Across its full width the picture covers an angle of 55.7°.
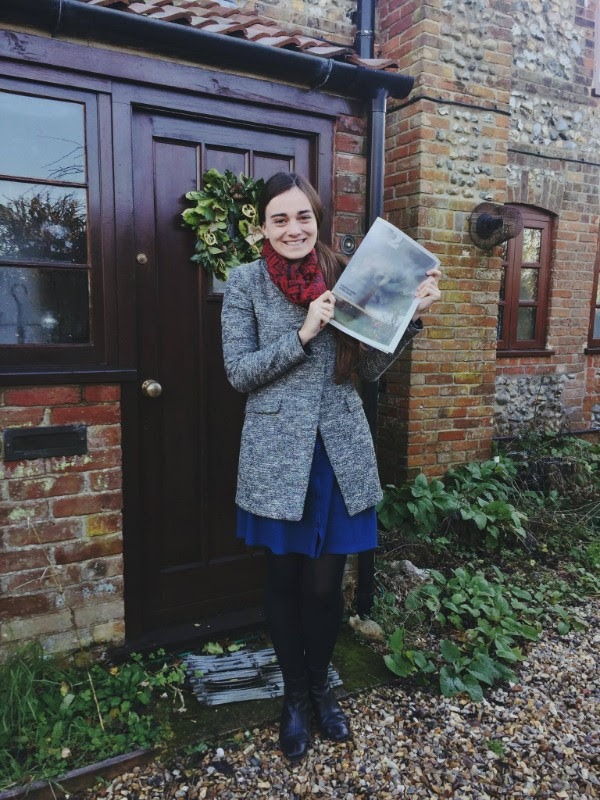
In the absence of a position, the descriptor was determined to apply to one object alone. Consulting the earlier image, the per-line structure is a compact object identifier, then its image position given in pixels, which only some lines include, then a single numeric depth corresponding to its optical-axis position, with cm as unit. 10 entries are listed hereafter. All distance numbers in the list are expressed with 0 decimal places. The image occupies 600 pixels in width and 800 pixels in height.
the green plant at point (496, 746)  216
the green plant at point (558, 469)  468
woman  193
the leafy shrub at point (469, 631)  254
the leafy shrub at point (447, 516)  378
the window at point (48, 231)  227
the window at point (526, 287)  558
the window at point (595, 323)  615
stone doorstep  192
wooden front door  254
